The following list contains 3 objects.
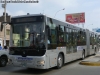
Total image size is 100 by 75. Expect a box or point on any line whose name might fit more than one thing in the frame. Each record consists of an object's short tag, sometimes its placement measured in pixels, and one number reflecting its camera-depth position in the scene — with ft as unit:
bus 32.75
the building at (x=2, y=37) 138.10
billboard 200.23
